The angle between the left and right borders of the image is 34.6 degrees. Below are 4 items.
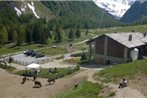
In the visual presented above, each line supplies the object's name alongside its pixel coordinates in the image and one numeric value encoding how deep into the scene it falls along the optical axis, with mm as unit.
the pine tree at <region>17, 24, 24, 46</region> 108147
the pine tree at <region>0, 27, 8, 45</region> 103843
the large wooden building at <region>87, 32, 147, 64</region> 58218
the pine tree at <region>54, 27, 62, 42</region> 124994
